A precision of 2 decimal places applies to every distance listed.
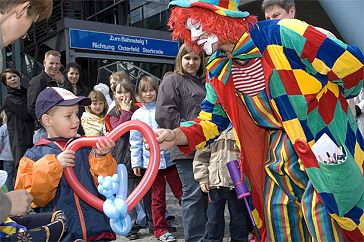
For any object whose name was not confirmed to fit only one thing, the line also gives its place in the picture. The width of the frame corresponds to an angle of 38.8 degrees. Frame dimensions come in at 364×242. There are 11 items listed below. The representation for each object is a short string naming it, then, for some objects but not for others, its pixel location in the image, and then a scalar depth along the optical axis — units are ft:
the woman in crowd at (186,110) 13.83
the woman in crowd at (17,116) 19.40
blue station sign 38.83
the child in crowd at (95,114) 18.84
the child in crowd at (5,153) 23.67
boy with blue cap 9.14
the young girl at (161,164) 15.79
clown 7.23
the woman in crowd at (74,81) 19.93
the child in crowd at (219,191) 13.32
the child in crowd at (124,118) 17.37
